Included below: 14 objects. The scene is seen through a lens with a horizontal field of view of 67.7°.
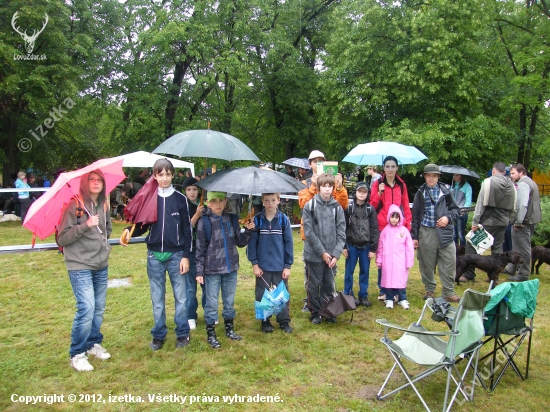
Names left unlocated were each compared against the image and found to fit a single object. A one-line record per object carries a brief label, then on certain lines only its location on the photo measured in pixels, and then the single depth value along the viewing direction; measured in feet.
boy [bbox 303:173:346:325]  15.69
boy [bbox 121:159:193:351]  12.91
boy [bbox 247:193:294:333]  14.73
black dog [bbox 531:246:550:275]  22.71
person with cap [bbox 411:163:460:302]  18.25
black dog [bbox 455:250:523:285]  19.88
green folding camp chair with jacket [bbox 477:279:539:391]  11.21
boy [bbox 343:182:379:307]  17.54
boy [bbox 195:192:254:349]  13.71
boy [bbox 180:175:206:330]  14.34
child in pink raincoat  17.75
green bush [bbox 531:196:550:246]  30.09
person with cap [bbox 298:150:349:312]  17.20
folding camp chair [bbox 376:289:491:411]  10.16
